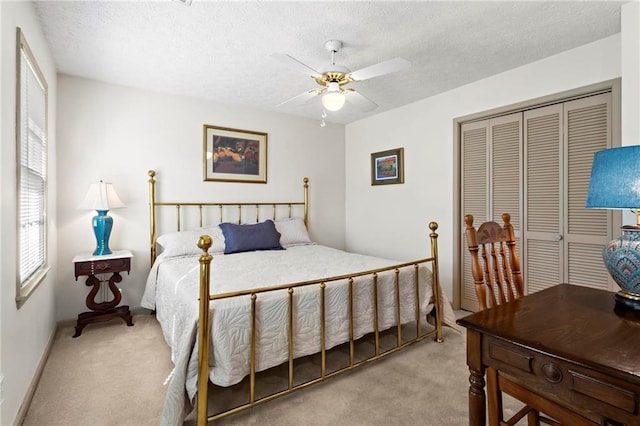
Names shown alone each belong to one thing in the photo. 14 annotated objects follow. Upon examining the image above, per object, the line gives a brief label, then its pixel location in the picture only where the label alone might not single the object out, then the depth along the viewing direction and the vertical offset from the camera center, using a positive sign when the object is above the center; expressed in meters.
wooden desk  0.82 -0.40
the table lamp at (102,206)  2.95 +0.06
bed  1.64 -0.61
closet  2.60 +0.26
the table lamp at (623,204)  1.17 +0.03
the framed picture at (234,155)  3.87 +0.72
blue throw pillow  3.45 -0.29
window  1.78 +0.28
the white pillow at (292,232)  3.95 -0.26
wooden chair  1.07 -0.41
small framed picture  4.14 +0.61
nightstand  2.87 -0.65
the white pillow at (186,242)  3.19 -0.31
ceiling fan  2.11 +0.97
